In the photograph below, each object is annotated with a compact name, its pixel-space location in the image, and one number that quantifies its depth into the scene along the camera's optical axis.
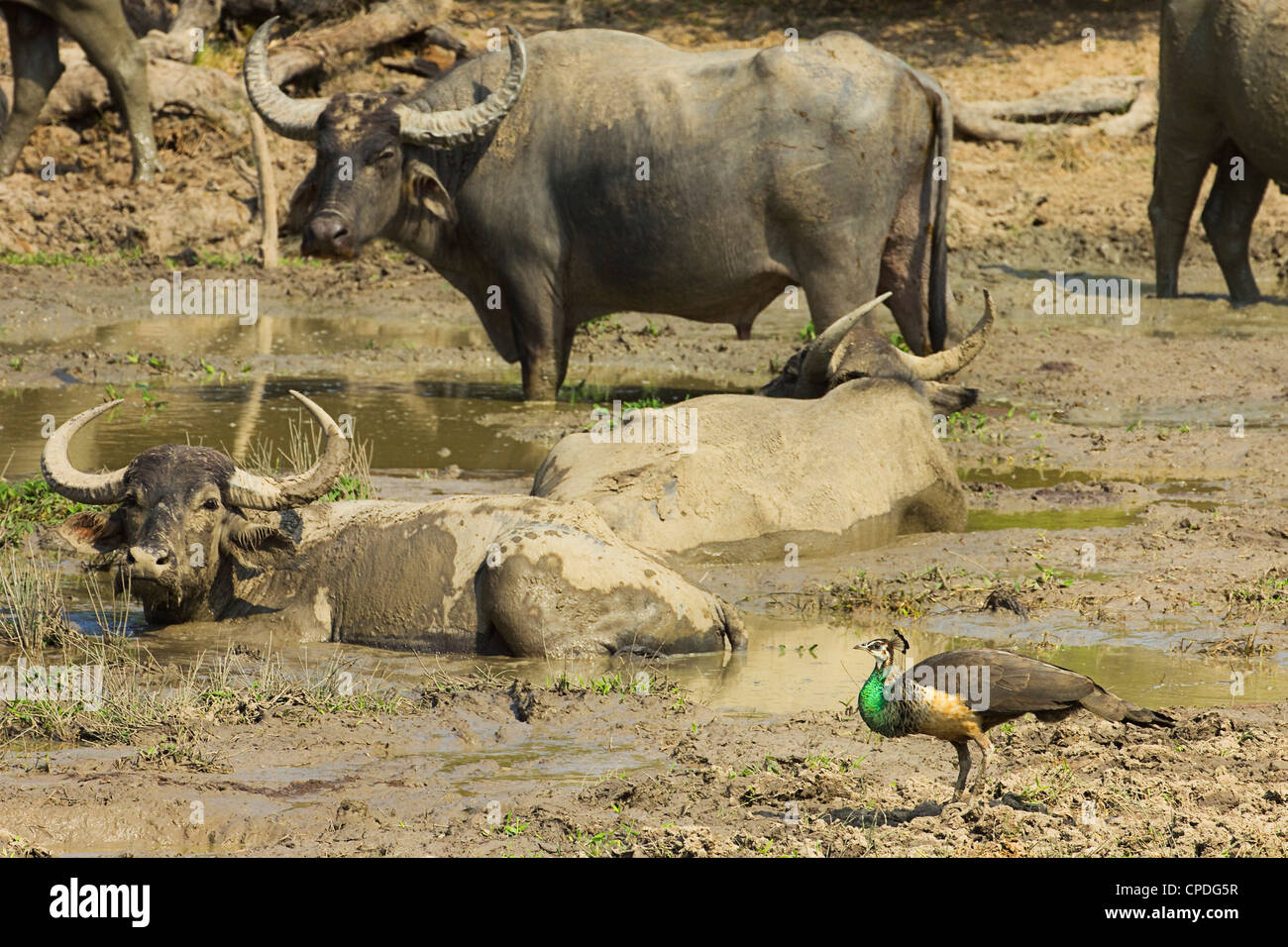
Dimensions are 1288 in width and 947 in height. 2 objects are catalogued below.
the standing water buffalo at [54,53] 17.27
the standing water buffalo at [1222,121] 14.16
